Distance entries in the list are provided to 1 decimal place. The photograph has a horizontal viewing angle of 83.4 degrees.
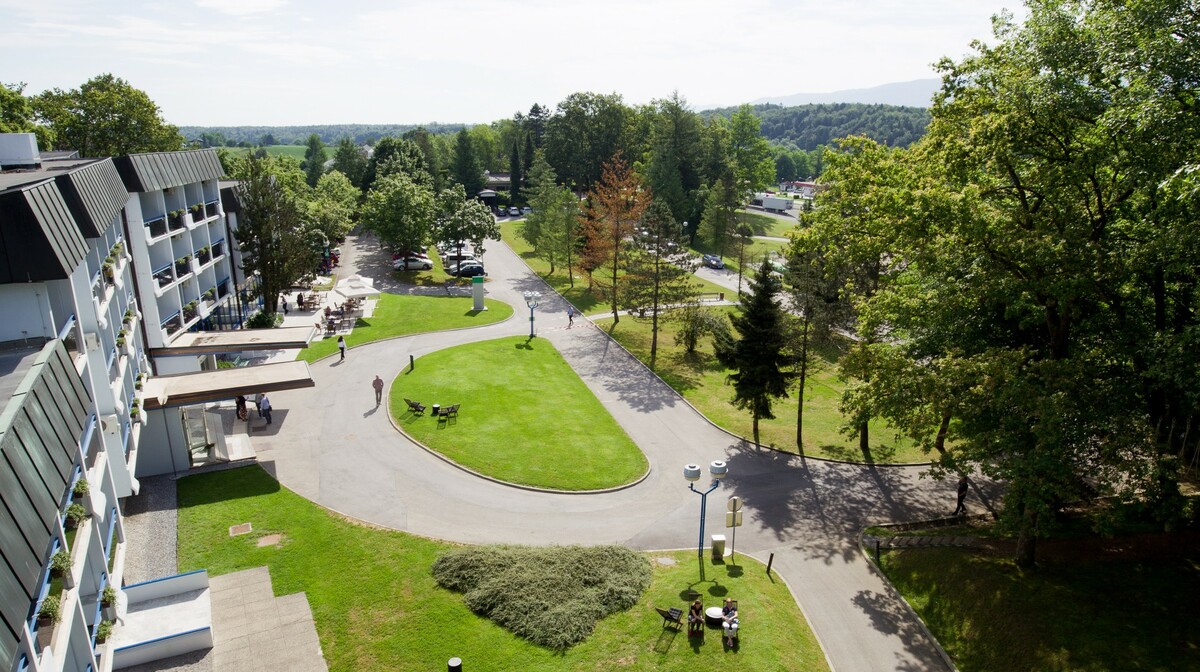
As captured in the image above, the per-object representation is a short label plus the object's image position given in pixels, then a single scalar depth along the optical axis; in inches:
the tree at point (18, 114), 1950.1
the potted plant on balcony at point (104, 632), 602.8
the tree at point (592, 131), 3850.9
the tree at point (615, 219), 1971.0
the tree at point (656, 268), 1785.2
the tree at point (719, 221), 2815.0
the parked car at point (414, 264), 2529.5
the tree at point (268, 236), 1737.2
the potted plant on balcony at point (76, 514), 522.9
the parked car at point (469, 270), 2541.8
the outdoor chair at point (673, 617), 722.2
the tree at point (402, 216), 2418.8
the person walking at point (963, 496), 991.3
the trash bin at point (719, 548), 893.8
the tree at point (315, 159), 4584.9
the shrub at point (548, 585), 719.1
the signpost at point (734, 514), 824.3
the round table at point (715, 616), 721.0
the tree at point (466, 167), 4338.1
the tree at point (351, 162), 3873.0
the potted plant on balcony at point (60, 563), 458.0
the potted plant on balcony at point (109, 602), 627.5
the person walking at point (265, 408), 1241.4
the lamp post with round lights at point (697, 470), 792.9
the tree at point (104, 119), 2348.7
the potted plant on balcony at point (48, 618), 434.6
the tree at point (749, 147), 3892.7
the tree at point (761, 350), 1218.0
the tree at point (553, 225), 2472.9
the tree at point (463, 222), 2439.7
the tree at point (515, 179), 4259.4
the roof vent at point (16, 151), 1056.8
